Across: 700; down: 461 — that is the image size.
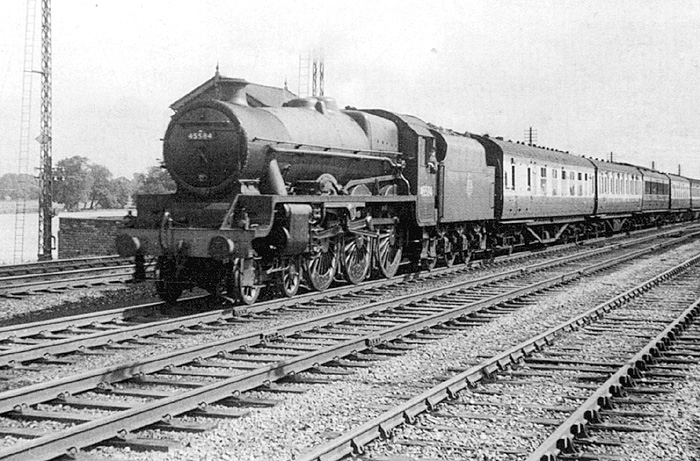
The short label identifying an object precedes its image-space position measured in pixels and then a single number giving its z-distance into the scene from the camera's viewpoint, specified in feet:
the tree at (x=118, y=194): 199.54
